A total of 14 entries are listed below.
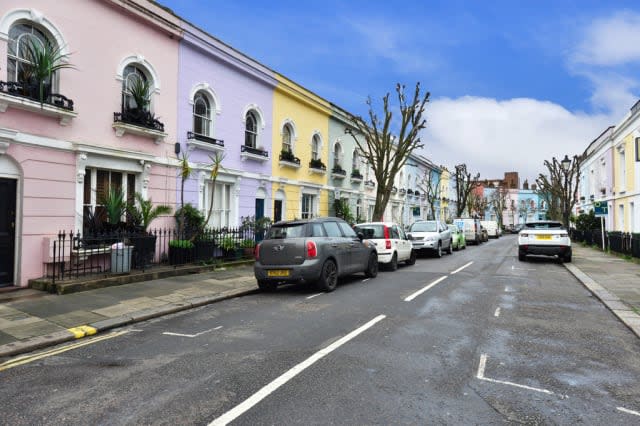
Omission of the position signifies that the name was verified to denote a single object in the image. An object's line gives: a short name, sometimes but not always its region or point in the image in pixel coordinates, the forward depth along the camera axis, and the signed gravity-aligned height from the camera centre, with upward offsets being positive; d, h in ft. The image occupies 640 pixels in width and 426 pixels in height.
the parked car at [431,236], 64.64 -1.73
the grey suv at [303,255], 31.73 -2.30
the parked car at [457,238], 83.64 -2.47
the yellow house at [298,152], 61.67 +11.51
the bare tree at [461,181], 151.64 +16.44
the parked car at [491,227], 155.84 -0.42
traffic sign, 64.03 +2.64
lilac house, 46.14 +11.96
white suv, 56.70 -1.84
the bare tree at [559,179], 107.76 +13.79
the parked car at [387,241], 47.39 -1.77
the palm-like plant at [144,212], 37.42 +1.05
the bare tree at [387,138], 80.38 +16.62
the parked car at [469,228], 105.69 -0.57
